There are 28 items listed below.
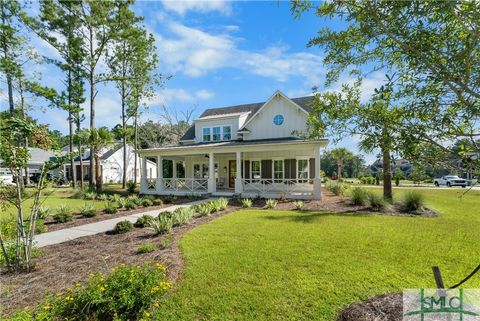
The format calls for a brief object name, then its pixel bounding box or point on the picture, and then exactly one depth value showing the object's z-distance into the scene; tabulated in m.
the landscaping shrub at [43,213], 10.06
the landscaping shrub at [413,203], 11.02
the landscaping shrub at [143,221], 8.53
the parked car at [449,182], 30.20
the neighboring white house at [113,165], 36.06
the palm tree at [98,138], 18.72
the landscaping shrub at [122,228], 7.96
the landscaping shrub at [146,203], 13.58
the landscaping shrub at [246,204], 12.95
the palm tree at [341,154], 35.20
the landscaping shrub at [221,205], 11.68
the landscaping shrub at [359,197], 12.50
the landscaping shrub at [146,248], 5.96
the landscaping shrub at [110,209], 11.47
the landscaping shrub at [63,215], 9.68
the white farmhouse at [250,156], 16.53
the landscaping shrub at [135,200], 13.60
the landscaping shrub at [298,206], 11.93
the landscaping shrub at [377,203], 11.43
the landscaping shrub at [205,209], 10.56
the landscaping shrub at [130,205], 12.68
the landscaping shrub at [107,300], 3.40
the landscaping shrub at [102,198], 16.02
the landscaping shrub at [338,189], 17.80
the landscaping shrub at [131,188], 21.47
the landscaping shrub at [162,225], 7.63
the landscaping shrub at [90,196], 17.35
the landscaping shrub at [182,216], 8.67
